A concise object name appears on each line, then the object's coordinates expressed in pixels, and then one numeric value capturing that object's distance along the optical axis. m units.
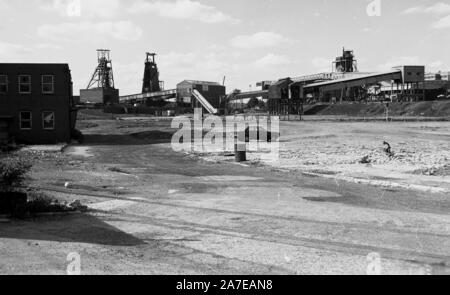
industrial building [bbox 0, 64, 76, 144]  39.09
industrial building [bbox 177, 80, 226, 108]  116.44
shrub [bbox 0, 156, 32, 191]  10.97
